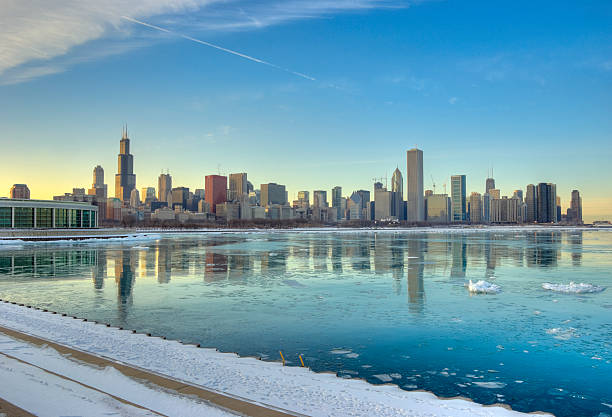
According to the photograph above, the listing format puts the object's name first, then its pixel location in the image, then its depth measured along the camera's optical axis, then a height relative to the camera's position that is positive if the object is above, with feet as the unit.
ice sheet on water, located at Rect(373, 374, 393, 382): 32.65 -12.94
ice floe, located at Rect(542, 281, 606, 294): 72.23 -13.73
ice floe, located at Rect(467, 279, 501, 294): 73.24 -13.61
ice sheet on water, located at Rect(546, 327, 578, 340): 44.65 -13.40
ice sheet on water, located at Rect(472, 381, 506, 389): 31.70 -13.11
